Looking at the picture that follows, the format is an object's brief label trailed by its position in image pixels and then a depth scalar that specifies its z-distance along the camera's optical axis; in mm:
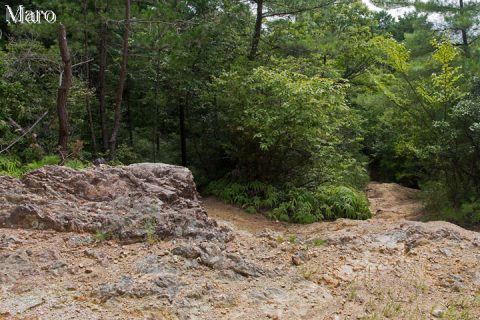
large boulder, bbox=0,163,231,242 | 4219
